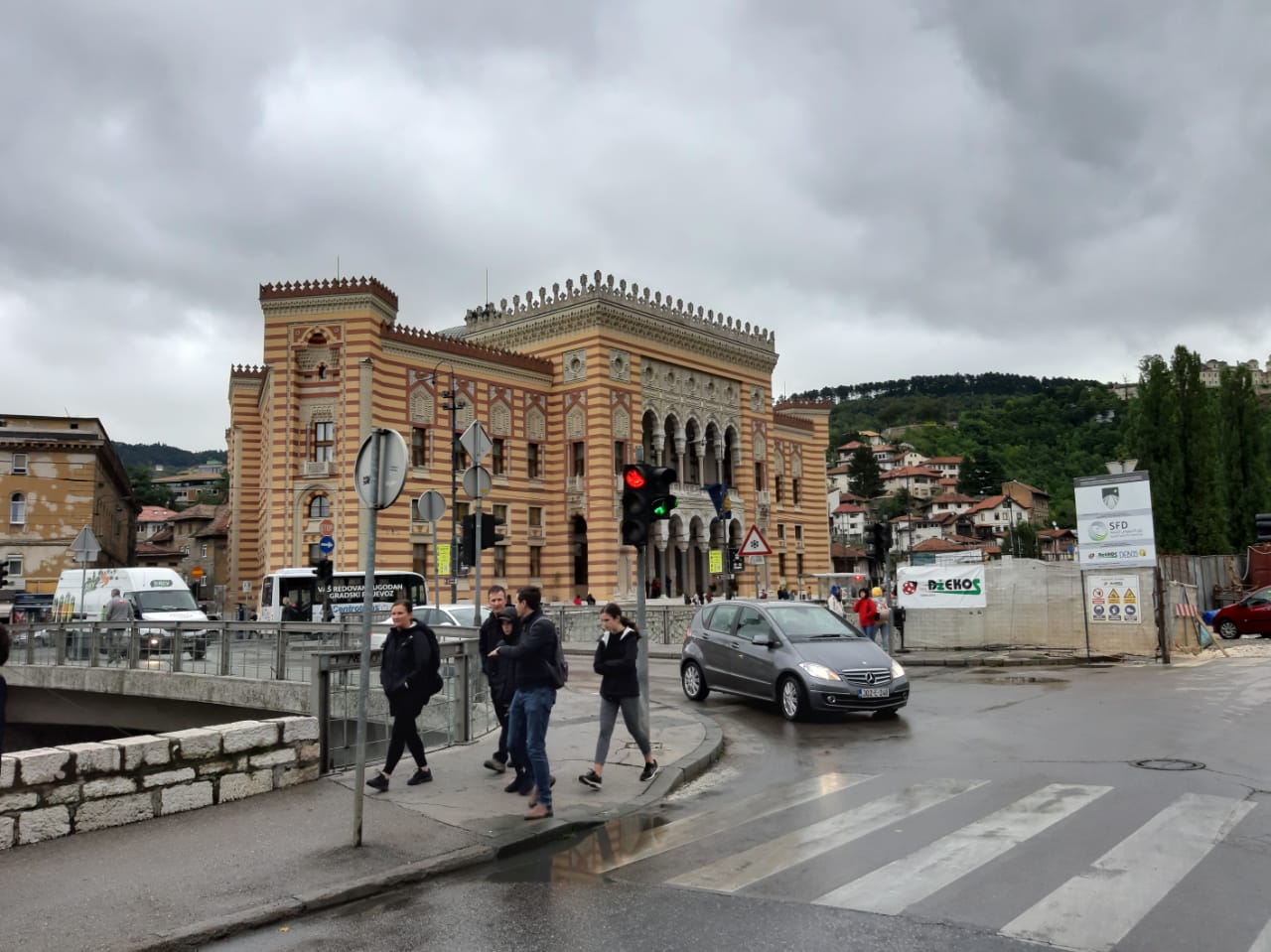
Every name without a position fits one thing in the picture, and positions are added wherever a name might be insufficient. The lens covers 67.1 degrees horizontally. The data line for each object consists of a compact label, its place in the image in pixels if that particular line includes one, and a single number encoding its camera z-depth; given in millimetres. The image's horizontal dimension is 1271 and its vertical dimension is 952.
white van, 27391
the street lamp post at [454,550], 26133
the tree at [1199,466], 44688
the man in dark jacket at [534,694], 7754
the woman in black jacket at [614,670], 8898
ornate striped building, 36125
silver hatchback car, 12492
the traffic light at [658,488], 11125
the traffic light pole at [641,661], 10061
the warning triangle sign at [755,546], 18922
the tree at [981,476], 149375
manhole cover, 8836
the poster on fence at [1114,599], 20547
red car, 24672
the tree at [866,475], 137250
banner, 22969
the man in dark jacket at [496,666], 9211
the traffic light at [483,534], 14766
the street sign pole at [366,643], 6898
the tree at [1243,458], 49438
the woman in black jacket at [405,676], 8633
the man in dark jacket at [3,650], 5961
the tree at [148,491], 118062
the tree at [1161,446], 45719
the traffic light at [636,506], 11102
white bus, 31250
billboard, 20266
